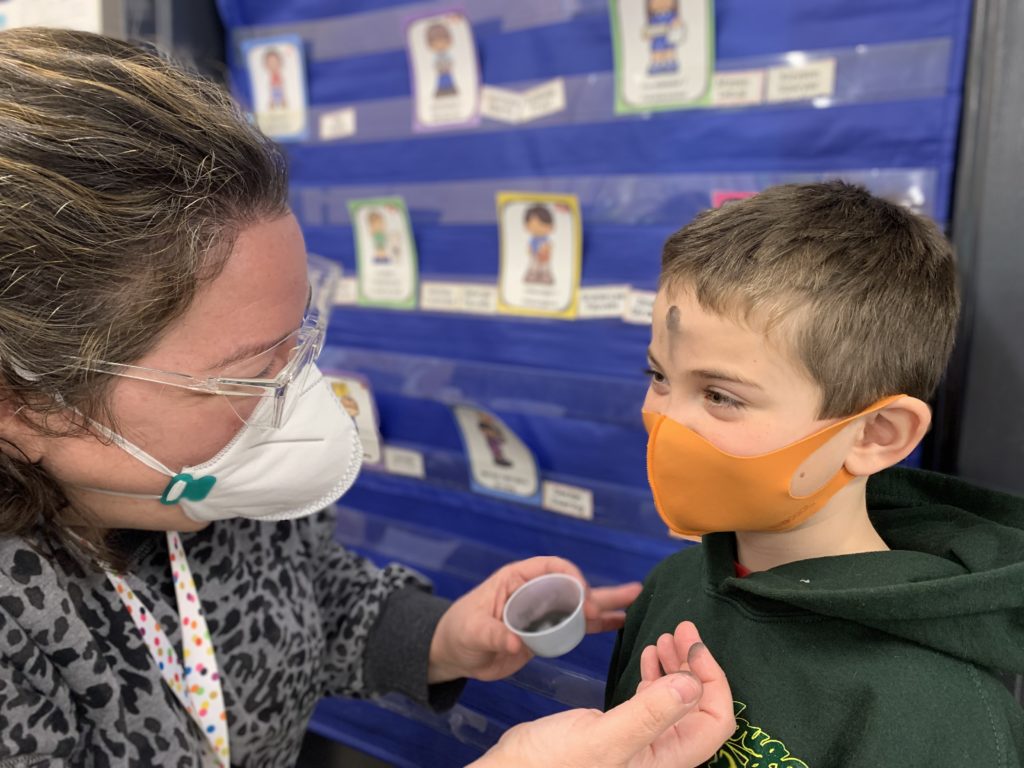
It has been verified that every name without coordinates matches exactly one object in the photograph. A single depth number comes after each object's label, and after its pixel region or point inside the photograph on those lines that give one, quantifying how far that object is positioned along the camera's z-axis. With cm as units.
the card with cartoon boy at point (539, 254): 153
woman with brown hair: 69
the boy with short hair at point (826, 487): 68
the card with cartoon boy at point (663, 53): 130
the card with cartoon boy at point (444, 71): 158
